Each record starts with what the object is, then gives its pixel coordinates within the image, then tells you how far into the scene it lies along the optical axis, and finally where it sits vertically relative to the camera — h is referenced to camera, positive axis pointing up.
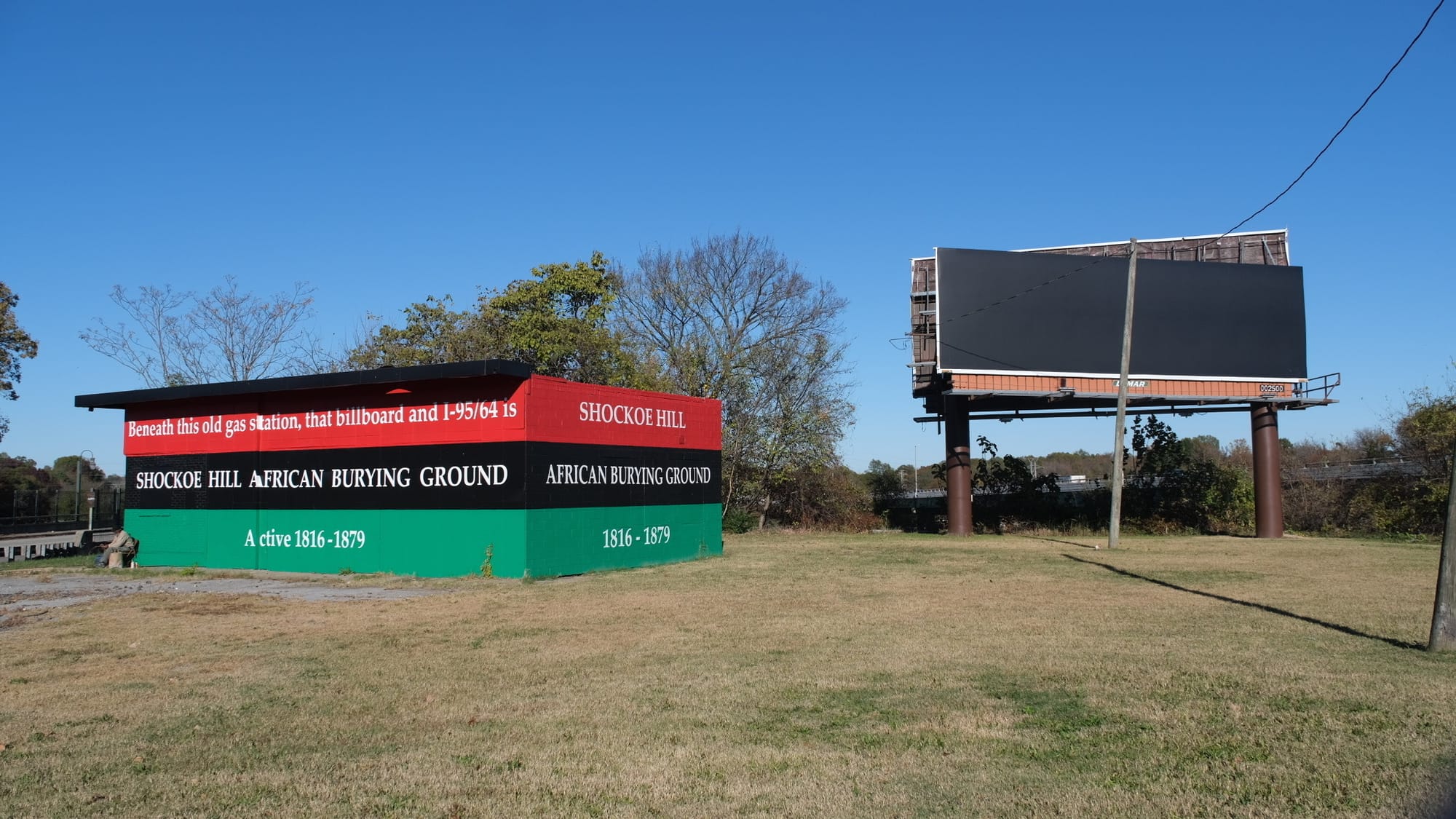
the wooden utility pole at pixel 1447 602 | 9.92 -1.22
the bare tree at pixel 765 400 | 38.41 +2.93
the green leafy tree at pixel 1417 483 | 30.03 -0.24
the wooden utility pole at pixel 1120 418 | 24.02 +1.42
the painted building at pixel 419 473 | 19.03 +0.15
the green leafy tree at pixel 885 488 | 40.41 -0.44
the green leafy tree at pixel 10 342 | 36.03 +4.94
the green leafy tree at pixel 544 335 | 37.66 +5.35
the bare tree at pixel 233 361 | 36.78 +4.33
